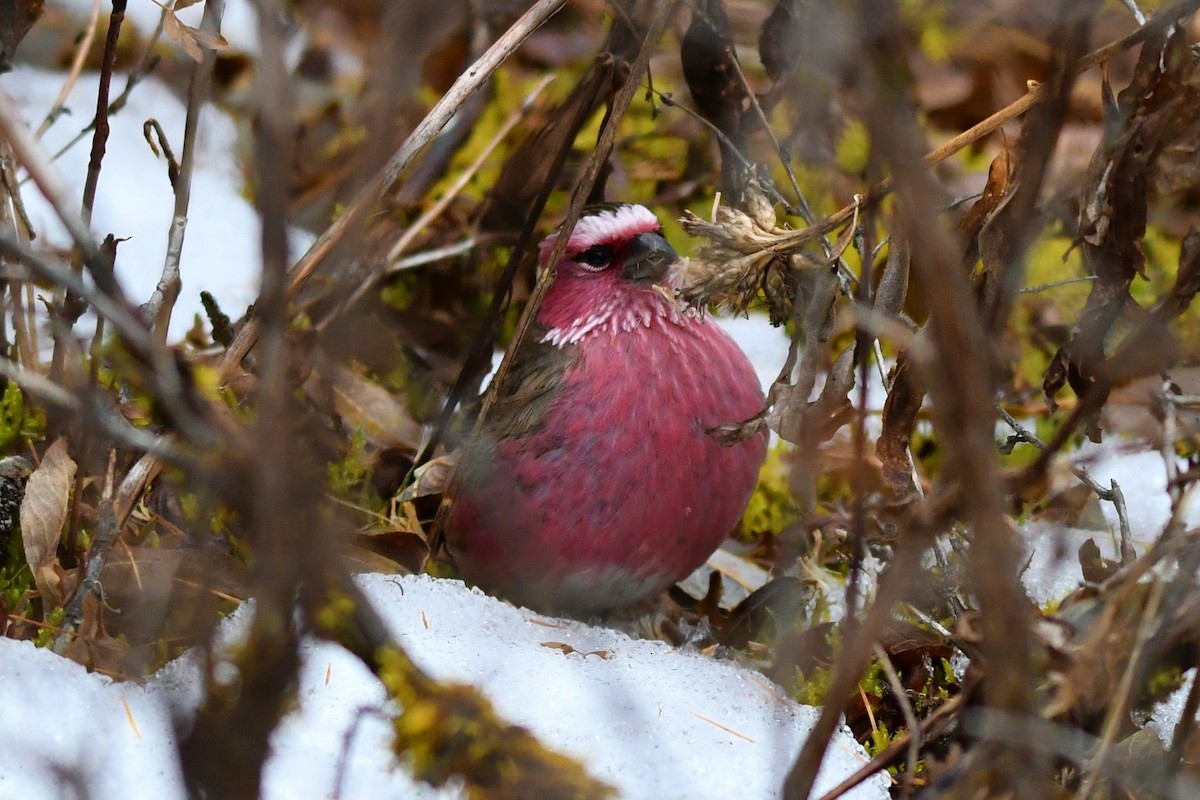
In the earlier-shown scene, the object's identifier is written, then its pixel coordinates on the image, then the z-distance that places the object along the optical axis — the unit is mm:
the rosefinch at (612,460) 5437
